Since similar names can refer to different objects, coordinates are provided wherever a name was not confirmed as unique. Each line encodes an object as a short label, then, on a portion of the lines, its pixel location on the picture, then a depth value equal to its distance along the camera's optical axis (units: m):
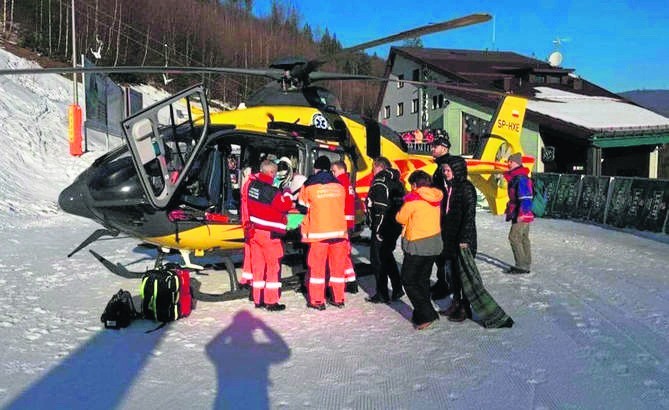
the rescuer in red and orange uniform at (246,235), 6.19
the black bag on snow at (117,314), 5.40
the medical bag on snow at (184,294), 5.76
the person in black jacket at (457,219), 5.65
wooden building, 21.58
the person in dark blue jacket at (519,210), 8.05
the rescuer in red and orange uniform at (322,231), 6.17
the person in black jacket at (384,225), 6.49
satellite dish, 30.23
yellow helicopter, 5.86
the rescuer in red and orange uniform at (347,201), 6.69
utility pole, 19.58
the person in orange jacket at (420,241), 5.38
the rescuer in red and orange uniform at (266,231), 6.03
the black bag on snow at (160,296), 5.54
